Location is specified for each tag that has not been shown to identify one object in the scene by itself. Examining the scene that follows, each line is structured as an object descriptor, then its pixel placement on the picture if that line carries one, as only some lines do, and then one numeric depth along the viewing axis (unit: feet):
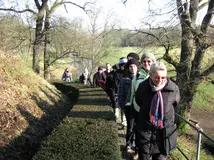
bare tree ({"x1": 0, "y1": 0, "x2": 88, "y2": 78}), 53.33
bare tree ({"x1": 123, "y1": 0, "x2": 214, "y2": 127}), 32.48
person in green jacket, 12.36
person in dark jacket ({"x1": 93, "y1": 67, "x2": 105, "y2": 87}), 30.00
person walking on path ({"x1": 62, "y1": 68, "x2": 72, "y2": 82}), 59.60
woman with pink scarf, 9.05
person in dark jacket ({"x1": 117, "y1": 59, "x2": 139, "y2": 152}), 13.73
